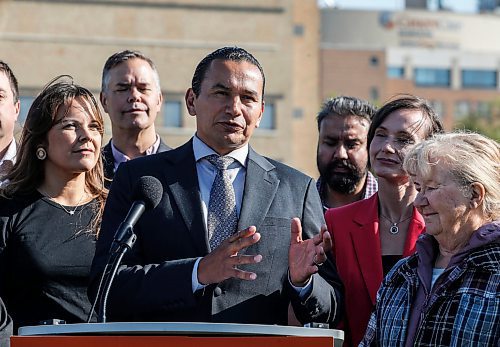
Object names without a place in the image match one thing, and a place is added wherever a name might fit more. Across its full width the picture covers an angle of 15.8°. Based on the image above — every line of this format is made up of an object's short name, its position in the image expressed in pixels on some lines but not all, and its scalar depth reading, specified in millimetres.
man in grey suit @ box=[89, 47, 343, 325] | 7231
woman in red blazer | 8343
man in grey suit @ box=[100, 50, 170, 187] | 10437
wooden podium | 5713
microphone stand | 6441
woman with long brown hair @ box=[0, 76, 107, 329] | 8405
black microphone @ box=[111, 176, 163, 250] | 6629
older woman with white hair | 7046
